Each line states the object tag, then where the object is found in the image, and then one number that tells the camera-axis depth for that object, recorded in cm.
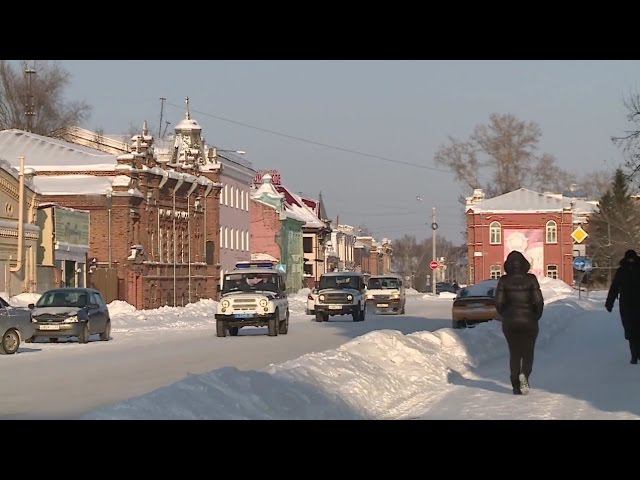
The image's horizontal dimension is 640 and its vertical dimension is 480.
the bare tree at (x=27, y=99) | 8825
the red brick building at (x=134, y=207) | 6294
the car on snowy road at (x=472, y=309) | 3956
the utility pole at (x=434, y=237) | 10990
